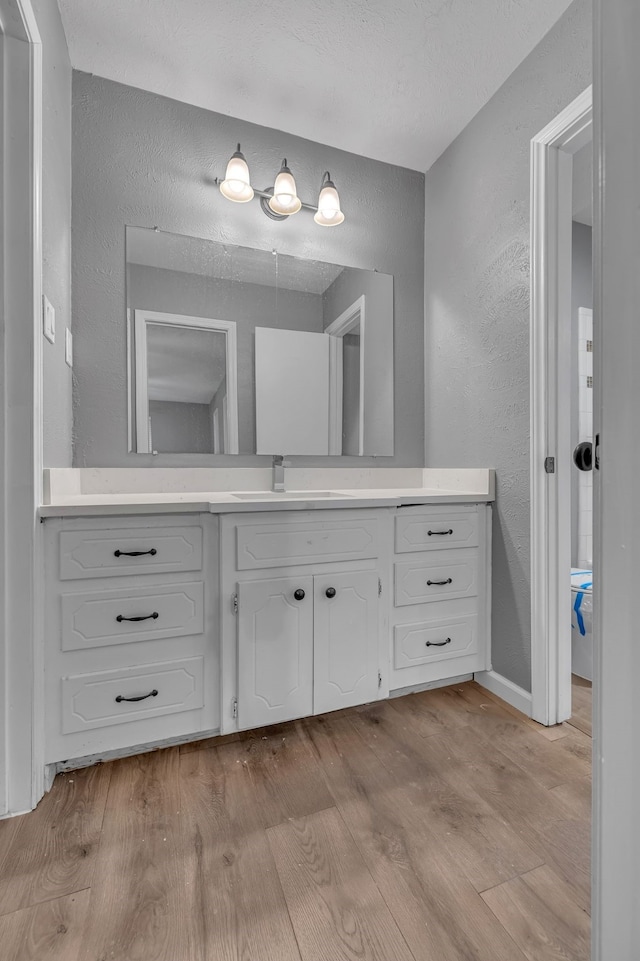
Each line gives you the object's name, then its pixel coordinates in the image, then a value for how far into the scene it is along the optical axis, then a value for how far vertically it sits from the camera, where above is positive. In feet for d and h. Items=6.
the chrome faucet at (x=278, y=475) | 6.69 +0.06
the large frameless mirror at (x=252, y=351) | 6.31 +1.91
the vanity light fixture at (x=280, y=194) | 6.35 +4.12
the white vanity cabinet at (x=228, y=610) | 4.41 -1.42
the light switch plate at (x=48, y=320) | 4.46 +1.59
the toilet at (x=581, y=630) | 6.54 -2.21
